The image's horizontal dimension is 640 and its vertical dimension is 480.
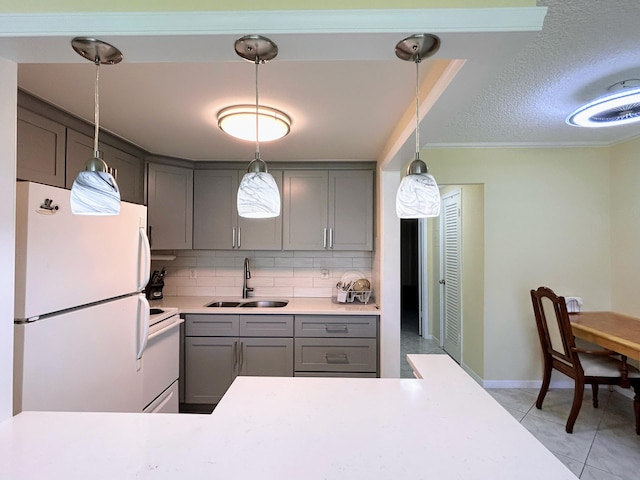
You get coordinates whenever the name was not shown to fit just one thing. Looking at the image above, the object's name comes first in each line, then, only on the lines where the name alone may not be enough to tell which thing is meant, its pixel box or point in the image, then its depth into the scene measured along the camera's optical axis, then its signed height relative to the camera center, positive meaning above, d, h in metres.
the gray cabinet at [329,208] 2.88 +0.37
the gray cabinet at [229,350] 2.52 -0.88
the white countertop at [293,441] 0.69 -0.52
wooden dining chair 2.21 -0.90
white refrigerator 1.11 -0.27
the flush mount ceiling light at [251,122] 1.73 +0.75
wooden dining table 2.03 -0.65
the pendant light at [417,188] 0.87 +0.18
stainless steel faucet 3.03 -0.35
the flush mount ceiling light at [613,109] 1.74 +0.89
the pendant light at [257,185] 0.86 +0.18
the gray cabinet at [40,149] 1.54 +0.54
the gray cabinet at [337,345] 2.53 -0.85
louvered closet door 3.51 -0.37
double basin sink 2.90 -0.57
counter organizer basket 2.86 -0.44
